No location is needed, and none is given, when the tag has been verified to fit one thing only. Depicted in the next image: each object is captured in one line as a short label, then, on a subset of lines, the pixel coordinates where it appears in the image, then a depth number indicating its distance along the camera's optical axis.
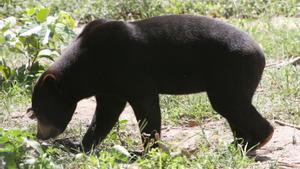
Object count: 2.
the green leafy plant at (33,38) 15.87
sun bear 12.14
